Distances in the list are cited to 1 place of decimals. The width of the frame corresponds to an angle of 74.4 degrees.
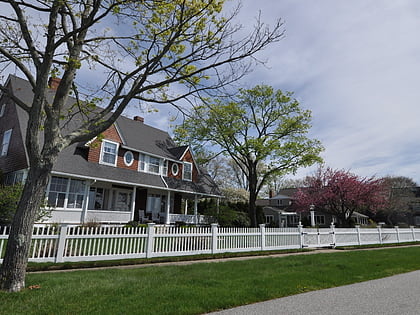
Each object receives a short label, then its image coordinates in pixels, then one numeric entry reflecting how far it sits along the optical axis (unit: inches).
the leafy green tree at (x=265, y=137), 875.4
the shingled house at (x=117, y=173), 600.7
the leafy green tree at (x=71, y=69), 201.6
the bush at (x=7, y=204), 466.9
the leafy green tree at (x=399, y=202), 1728.6
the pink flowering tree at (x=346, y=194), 945.2
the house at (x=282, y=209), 1729.8
